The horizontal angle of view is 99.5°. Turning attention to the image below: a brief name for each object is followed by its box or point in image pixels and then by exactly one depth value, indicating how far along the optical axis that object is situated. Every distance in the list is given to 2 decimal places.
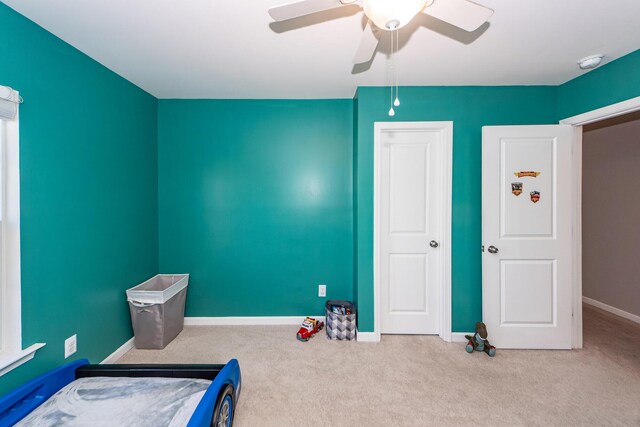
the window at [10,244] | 1.55
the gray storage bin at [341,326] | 2.65
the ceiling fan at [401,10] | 1.05
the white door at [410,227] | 2.66
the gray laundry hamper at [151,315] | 2.42
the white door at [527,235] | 2.43
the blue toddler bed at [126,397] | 1.34
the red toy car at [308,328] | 2.66
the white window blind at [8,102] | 1.45
